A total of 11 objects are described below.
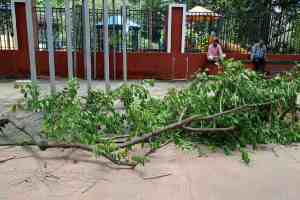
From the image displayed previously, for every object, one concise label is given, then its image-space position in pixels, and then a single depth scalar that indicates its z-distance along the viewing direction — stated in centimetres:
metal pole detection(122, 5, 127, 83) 799
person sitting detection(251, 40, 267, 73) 1040
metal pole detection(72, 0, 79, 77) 1036
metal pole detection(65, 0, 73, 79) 594
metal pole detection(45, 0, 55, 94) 539
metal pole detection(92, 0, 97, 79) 991
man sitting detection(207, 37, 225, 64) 1049
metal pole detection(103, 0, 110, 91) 681
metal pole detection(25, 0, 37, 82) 524
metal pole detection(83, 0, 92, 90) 630
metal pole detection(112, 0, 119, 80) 1051
